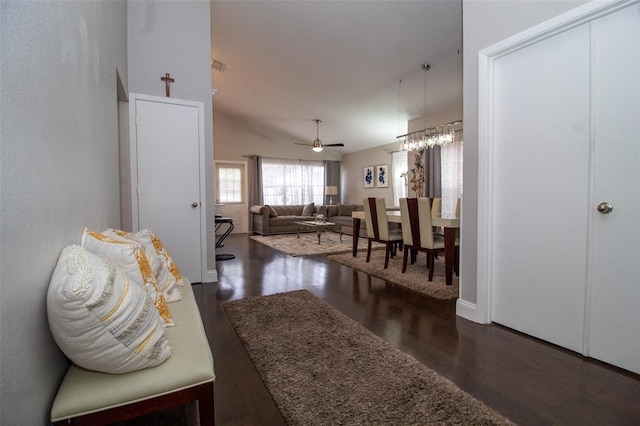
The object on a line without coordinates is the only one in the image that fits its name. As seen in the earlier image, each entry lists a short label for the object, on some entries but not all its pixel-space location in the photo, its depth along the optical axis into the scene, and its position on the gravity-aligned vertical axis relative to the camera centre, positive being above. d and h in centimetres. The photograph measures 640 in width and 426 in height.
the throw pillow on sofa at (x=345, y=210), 859 -21
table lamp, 915 +38
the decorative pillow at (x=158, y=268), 164 -36
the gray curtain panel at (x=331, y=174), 948 +90
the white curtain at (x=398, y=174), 725 +71
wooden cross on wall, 321 +130
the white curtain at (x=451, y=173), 584 +57
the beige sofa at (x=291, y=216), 750 -35
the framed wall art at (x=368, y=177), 835 +72
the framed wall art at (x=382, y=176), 782 +70
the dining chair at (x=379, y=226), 401 -33
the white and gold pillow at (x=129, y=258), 126 -24
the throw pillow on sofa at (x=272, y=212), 764 -23
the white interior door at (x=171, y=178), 311 +28
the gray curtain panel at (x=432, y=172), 617 +62
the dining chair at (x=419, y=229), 336 -32
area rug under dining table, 304 -87
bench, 85 -56
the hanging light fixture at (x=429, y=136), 440 +101
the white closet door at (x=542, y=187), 183 +9
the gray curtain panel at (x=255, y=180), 841 +64
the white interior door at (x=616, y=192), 162 +5
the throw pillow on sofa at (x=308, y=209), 852 -19
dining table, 315 -40
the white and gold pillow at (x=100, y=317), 79 -32
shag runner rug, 130 -91
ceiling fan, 686 +129
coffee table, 631 -48
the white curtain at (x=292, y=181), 875 +65
